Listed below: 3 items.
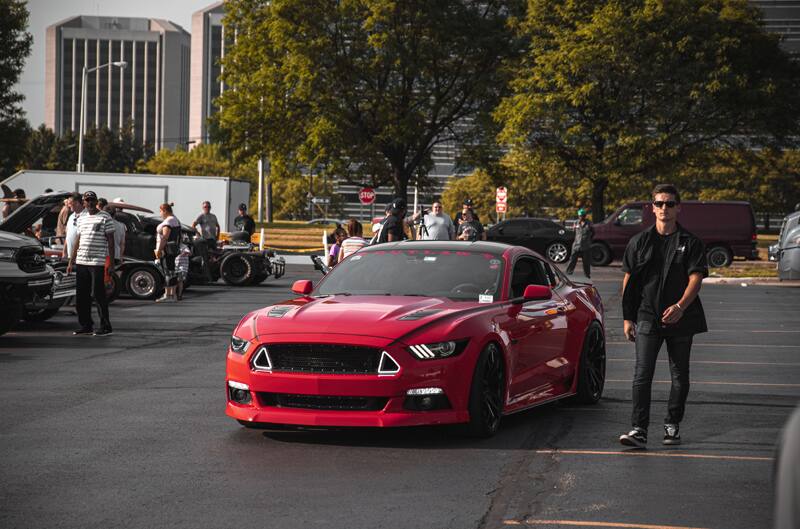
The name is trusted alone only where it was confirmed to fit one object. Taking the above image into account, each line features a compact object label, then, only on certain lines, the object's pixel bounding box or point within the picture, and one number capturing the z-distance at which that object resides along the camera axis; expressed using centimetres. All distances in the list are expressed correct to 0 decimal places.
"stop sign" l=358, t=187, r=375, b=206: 5500
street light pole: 5536
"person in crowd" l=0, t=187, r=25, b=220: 2586
